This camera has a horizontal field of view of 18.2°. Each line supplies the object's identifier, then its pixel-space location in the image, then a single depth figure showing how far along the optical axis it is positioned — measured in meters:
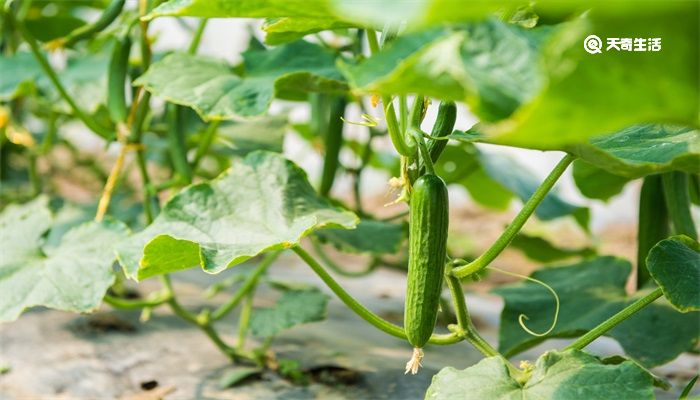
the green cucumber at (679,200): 1.50
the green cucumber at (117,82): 1.60
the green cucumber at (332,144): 1.68
